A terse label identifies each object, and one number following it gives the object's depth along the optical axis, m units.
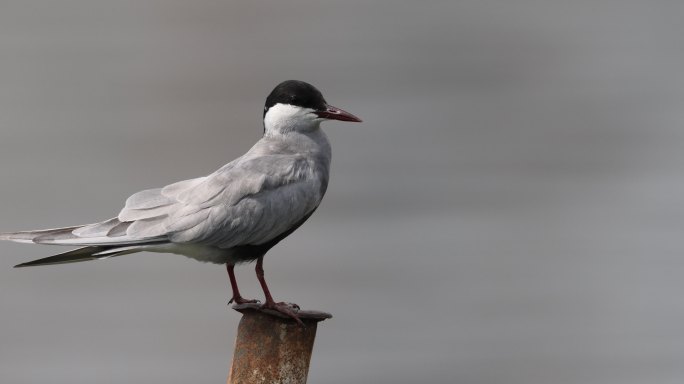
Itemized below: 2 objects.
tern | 6.01
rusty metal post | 4.91
